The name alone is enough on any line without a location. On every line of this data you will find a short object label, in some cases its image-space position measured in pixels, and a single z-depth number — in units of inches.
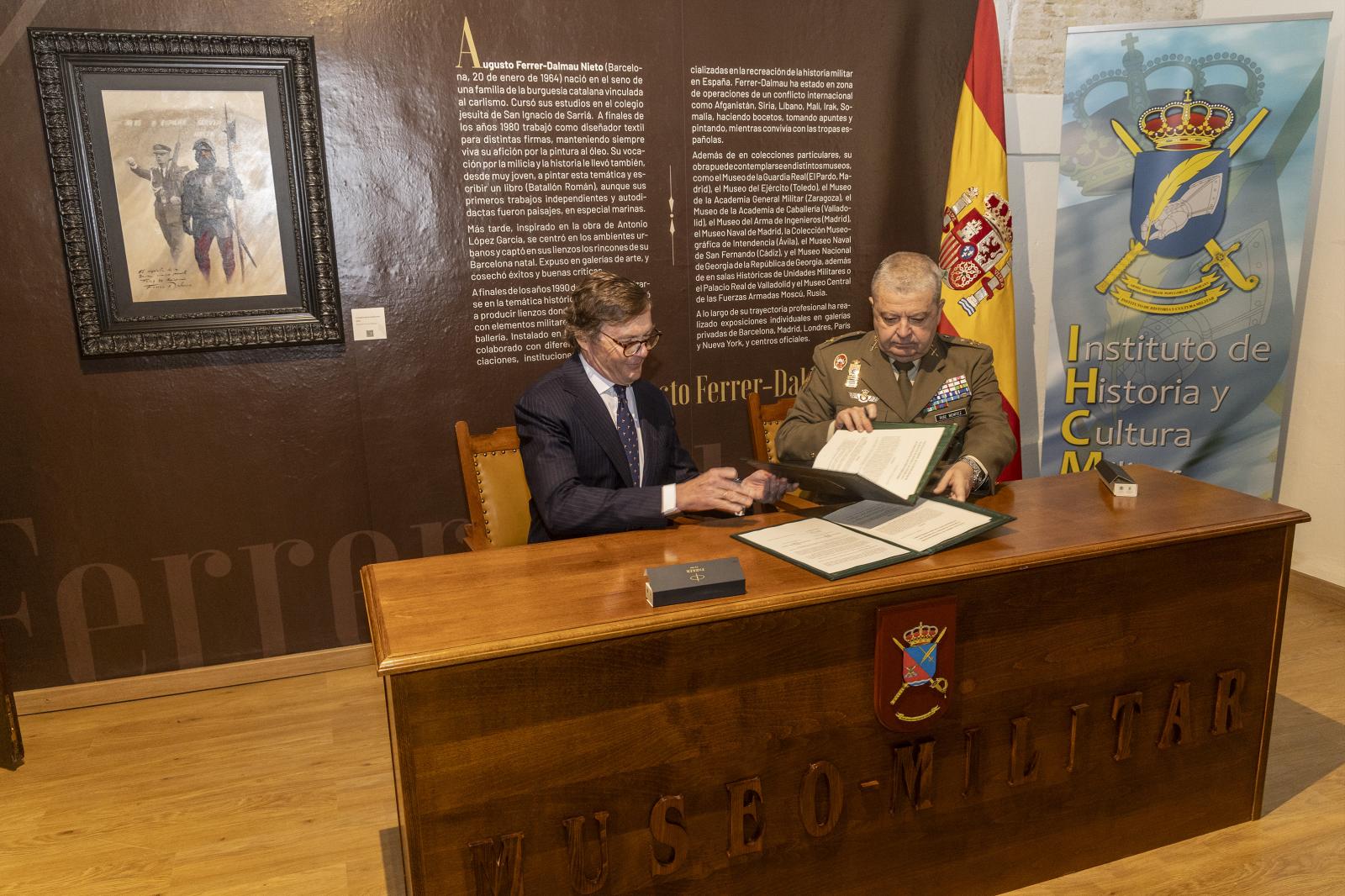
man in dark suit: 94.8
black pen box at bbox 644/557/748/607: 70.6
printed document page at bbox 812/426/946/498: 83.8
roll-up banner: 147.7
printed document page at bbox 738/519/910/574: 78.2
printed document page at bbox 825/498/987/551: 83.0
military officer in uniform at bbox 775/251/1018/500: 102.9
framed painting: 117.6
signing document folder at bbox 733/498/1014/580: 78.6
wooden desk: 66.7
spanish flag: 149.3
